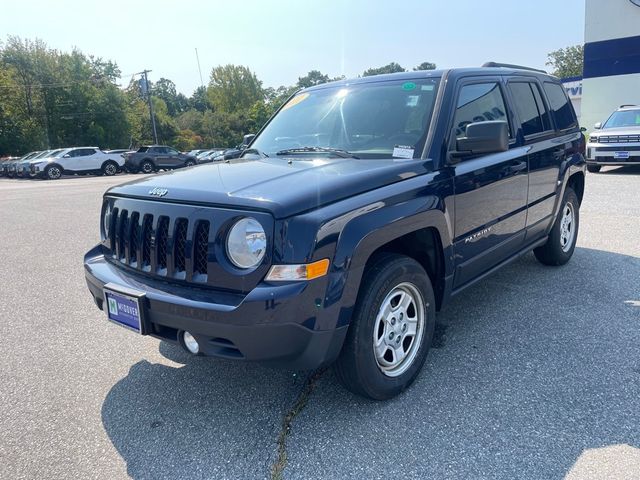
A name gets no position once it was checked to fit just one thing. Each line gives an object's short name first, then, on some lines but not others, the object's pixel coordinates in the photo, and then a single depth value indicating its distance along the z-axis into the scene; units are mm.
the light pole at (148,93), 47531
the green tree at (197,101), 99812
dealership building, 27719
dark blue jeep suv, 2311
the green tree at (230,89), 76688
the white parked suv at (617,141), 12797
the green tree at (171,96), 102375
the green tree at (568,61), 72562
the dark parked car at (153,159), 29594
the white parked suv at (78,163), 25875
